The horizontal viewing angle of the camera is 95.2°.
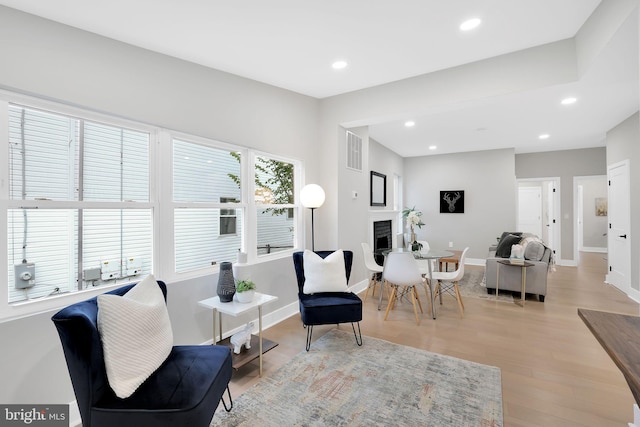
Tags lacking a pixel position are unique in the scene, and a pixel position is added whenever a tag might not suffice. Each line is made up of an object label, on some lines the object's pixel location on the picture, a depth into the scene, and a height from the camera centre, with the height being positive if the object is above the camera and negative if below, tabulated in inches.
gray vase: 97.3 -22.9
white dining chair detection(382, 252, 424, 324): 132.6 -26.0
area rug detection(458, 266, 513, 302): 173.9 -48.1
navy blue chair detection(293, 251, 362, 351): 105.9 -34.7
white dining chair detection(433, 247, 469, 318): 143.0 -30.9
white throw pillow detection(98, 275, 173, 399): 54.7 -24.7
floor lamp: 137.4 +9.1
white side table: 90.8 -29.6
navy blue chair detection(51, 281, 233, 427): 51.4 -33.7
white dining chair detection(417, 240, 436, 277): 156.3 -30.3
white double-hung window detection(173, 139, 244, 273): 103.5 +4.1
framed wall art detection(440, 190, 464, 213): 278.1 +13.0
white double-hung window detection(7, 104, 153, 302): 71.3 +3.2
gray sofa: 162.6 -33.0
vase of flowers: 163.6 -4.9
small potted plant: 95.7 -25.0
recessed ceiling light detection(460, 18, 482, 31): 87.6 +58.4
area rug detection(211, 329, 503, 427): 72.8 -50.3
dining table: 141.4 -20.7
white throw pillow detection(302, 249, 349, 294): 115.5 -23.7
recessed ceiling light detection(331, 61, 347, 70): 113.2 +59.4
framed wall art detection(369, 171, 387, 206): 223.1 +21.3
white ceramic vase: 95.8 -26.5
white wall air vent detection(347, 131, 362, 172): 165.0 +37.0
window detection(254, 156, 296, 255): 132.5 +5.1
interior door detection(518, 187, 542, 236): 320.8 +5.0
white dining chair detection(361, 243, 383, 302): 162.2 -26.2
